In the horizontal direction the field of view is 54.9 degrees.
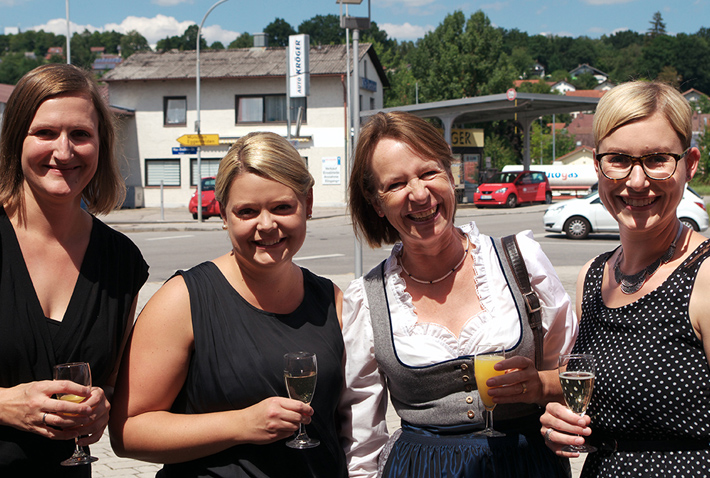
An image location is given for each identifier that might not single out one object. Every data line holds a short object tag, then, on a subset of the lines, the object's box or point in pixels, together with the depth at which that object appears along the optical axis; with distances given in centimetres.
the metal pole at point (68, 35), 2447
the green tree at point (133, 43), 16152
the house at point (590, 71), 17188
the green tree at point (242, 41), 13038
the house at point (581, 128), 12291
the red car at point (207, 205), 2702
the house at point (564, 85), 15650
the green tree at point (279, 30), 12381
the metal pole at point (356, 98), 742
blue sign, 2629
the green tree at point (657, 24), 18112
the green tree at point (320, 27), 12546
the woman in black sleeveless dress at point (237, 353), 243
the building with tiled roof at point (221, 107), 3459
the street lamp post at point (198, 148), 2505
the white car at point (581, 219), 1847
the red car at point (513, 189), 3023
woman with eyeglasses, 213
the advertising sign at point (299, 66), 2921
